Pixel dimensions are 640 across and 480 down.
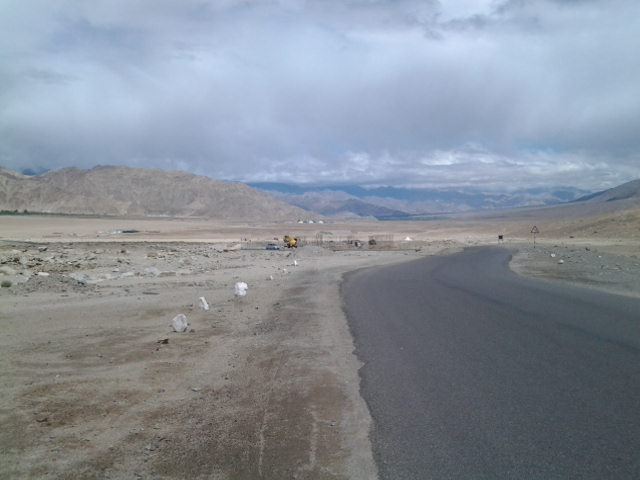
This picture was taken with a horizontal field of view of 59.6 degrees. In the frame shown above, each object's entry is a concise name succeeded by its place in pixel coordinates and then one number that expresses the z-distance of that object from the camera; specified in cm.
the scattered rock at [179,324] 1277
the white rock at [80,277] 2150
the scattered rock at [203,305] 1611
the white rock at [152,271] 2619
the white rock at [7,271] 2199
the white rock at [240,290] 1941
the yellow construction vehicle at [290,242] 6066
